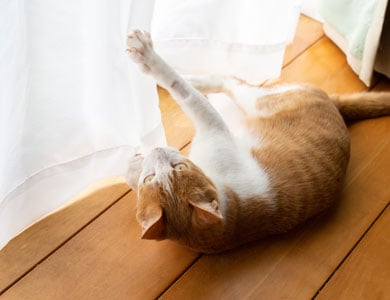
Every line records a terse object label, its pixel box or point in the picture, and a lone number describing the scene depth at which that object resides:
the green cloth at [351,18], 1.49
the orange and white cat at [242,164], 1.07
